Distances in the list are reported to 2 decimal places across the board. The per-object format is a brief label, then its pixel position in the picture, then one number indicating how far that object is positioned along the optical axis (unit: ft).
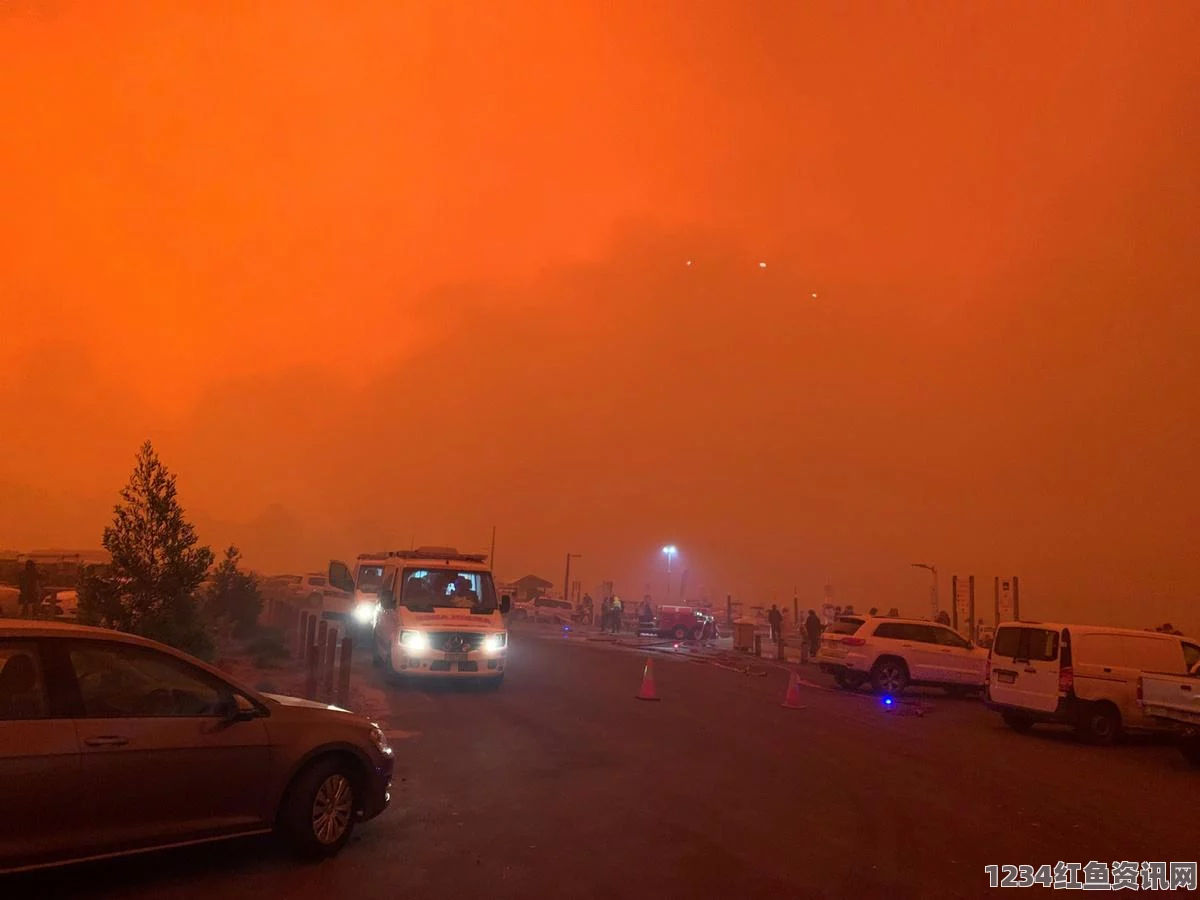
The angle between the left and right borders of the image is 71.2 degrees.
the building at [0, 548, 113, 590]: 118.01
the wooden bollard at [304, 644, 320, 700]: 44.39
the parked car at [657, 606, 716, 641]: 141.59
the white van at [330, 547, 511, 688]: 52.95
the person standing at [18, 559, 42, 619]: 74.32
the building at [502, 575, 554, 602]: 399.03
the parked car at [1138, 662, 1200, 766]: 38.60
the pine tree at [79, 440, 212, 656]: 42.70
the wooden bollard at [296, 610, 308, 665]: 70.30
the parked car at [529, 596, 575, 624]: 180.24
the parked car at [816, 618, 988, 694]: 65.31
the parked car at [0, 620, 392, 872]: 16.15
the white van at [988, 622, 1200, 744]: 46.01
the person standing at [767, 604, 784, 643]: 112.20
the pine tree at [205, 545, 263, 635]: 92.02
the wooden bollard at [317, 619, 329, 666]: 48.83
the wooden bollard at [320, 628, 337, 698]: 46.42
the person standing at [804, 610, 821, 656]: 102.53
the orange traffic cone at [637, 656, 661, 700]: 54.08
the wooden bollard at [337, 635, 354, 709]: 45.34
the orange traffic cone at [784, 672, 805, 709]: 54.65
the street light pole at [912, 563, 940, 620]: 116.60
